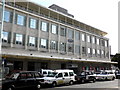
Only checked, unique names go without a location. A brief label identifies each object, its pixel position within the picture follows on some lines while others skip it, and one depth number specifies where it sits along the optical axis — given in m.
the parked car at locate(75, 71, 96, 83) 15.90
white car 19.59
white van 12.31
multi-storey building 18.41
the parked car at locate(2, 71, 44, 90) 8.86
